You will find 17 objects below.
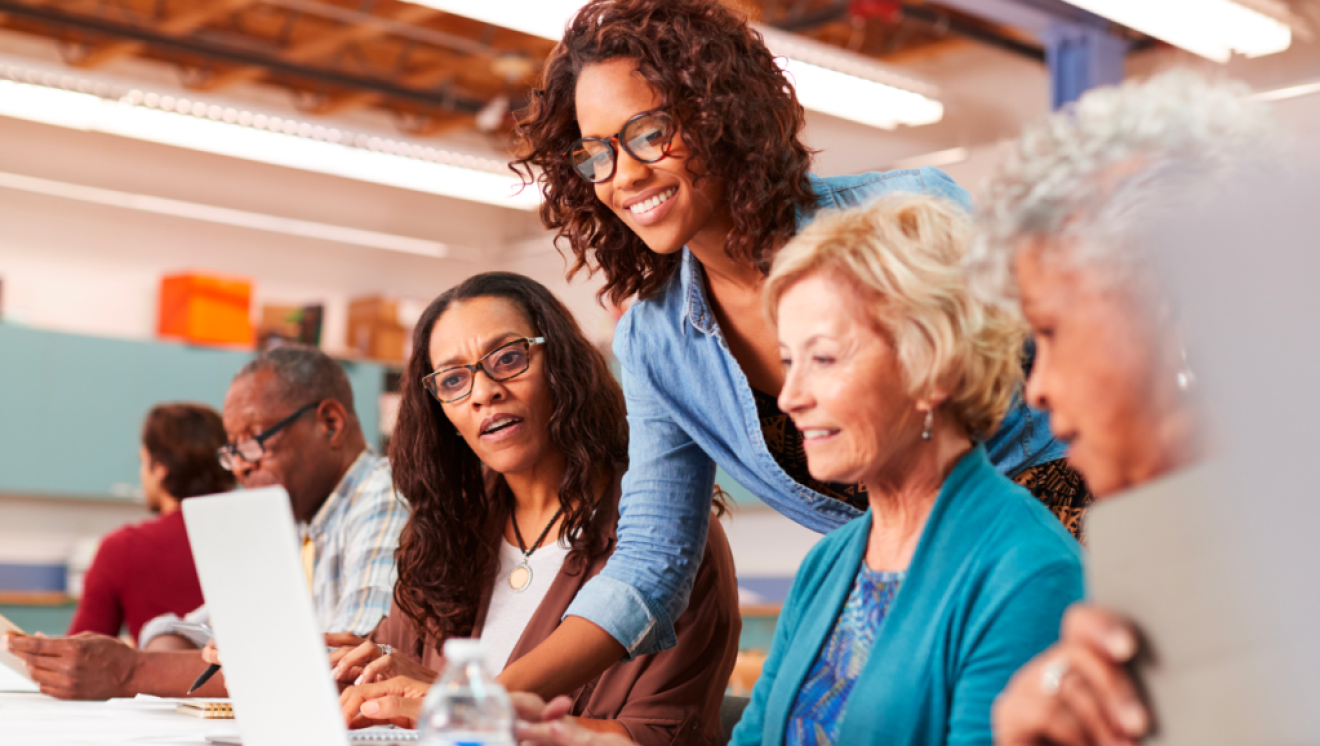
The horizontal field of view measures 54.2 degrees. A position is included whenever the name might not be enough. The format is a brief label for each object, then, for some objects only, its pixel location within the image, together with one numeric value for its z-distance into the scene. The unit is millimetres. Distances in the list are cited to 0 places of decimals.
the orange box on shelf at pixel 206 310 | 7121
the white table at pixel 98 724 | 1687
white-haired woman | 731
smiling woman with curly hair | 1559
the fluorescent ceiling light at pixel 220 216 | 6977
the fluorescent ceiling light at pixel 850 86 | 4844
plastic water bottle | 864
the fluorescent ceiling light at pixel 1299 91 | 5148
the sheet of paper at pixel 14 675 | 2451
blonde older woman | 1135
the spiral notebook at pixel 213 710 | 1960
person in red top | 3533
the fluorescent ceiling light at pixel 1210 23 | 4285
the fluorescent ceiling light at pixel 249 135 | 5387
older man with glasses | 2303
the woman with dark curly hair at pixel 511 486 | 2055
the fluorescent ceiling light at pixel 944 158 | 6648
